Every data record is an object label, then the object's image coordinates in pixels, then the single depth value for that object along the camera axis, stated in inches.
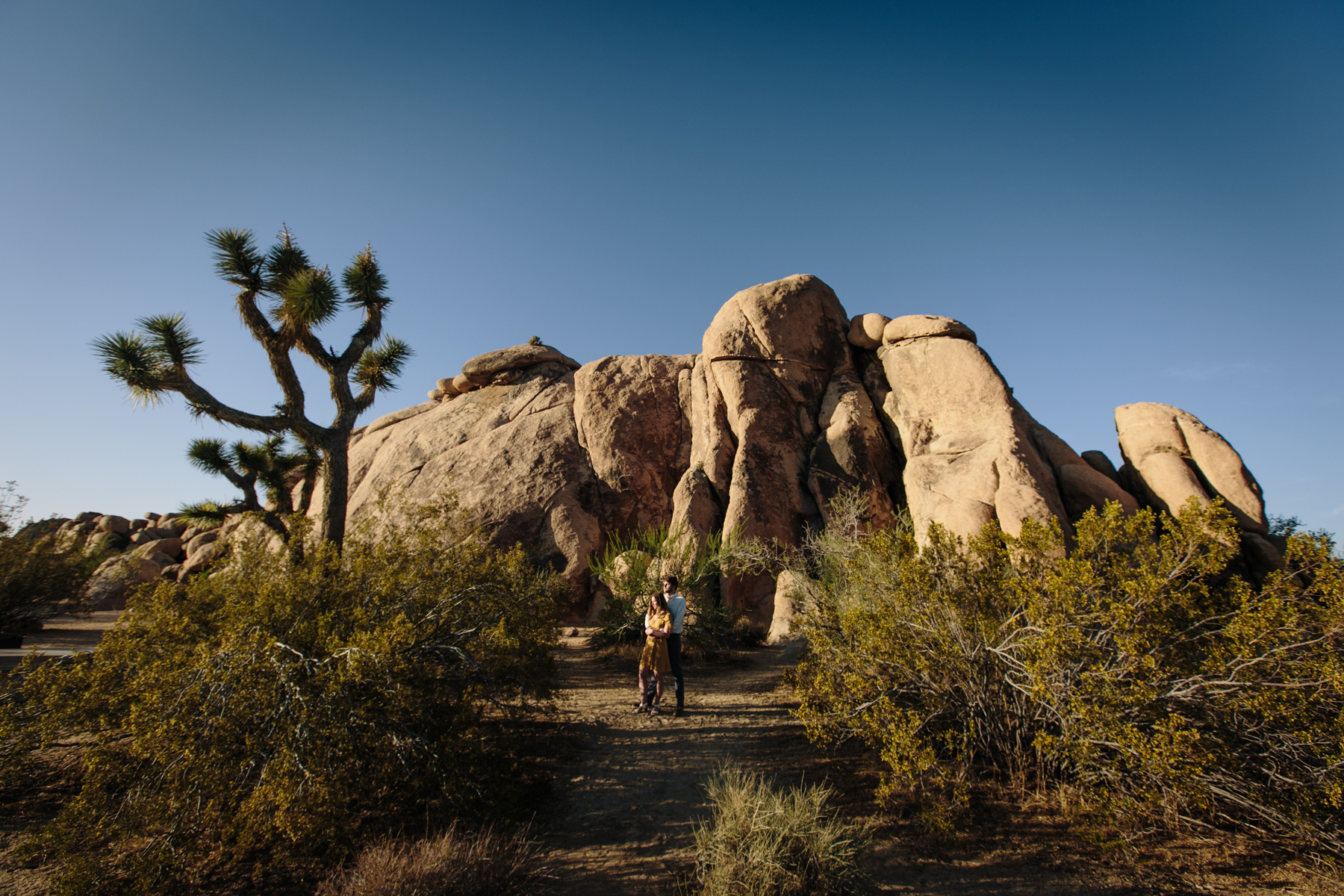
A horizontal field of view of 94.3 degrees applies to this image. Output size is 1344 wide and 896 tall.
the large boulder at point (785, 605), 442.0
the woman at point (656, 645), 284.4
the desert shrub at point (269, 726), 152.5
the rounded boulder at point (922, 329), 565.3
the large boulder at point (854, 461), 554.9
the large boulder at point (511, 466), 620.1
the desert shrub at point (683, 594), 417.7
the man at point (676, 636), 285.4
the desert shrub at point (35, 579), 471.8
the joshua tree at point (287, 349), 453.1
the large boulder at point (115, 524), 1069.1
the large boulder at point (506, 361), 815.1
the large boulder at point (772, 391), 575.2
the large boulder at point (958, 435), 416.2
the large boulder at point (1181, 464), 399.5
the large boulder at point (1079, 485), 433.1
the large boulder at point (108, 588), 724.7
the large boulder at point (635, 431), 663.1
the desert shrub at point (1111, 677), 153.9
